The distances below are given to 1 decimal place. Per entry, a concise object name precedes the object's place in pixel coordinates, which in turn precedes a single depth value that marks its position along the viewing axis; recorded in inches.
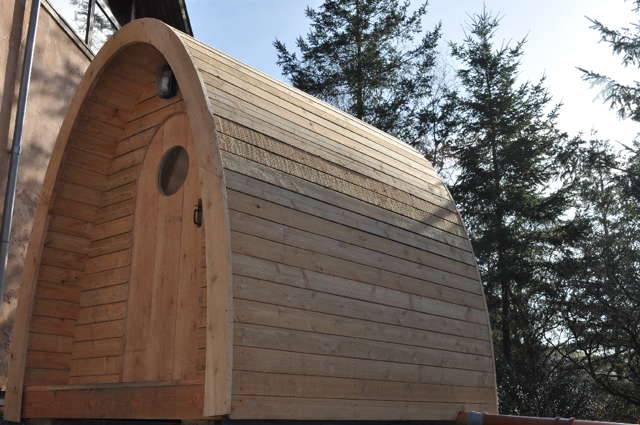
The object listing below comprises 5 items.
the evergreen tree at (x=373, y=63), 753.0
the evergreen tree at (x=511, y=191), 633.6
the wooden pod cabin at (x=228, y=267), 159.6
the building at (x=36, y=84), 306.7
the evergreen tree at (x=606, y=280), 544.1
